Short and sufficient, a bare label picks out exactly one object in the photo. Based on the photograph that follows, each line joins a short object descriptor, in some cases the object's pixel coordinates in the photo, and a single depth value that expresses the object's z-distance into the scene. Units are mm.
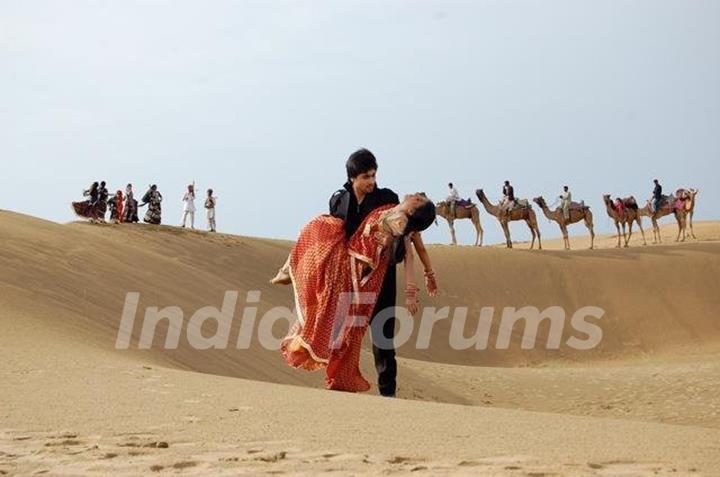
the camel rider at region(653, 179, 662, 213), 40094
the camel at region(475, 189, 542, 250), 34938
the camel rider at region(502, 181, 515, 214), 34875
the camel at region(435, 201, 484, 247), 34875
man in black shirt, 7340
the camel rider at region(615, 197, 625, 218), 38969
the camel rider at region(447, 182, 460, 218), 34844
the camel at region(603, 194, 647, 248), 39031
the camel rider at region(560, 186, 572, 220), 36438
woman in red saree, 7180
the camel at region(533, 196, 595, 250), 36250
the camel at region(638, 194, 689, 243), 39938
